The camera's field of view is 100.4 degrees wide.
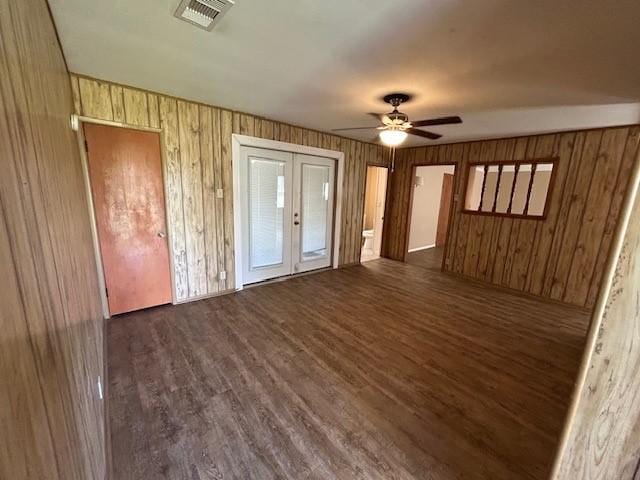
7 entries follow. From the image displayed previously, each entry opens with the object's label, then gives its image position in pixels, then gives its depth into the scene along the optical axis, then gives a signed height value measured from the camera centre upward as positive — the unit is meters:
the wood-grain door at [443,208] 7.42 -0.39
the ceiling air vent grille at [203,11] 1.44 +0.97
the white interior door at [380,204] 6.07 -0.28
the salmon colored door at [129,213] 2.67 -0.32
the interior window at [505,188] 4.12 +0.16
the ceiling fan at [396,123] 2.60 +0.69
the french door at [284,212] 3.79 -0.36
